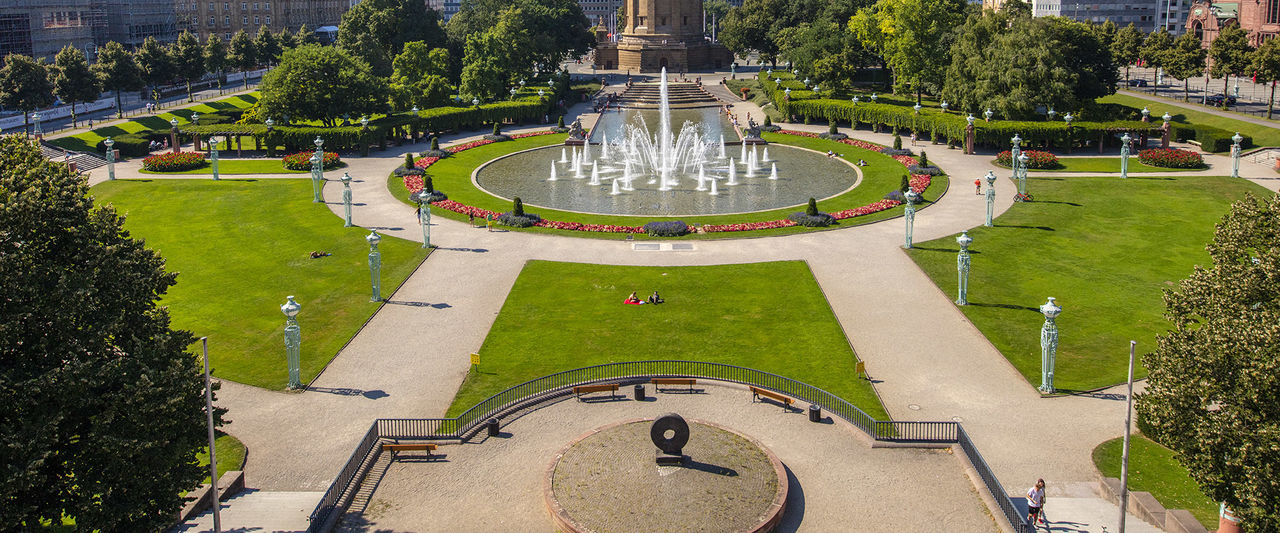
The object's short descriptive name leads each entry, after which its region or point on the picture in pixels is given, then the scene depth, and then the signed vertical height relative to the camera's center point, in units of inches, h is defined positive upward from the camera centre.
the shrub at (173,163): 3014.3 -176.8
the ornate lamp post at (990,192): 2179.8 -209.2
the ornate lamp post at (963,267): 1708.9 -288.7
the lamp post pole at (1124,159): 2675.2 -173.2
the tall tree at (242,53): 5108.3 +245.3
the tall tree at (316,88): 3395.7 +43.3
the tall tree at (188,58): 4550.2 +198.8
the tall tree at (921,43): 3934.5 +202.6
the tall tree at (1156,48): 4311.0 +187.3
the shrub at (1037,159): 2871.6 -185.5
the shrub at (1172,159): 2834.6 -184.4
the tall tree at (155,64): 4333.2 +164.5
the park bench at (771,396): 1314.0 -387.3
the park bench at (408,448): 1185.4 -400.9
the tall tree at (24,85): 3496.6 +65.9
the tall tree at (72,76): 3745.1 +100.2
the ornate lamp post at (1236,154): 2691.9 -164.7
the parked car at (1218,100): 3956.9 -32.8
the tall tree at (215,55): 4932.8 +227.8
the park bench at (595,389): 1352.1 -383.7
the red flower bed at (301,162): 2999.5 -177.2
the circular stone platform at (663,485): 1013.8 -408.1
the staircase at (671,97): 4768.7 +1.5
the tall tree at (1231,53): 3732.8 +142.5
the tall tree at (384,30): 4771.2 +341.1
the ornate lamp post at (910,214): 2026.3 -236.5
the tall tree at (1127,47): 4603.8 +209.7
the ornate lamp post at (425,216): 2100.9 -237.7
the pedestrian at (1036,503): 1020.5 -407.7
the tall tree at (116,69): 3998.5 +132.8
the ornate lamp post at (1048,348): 1369.3 -340.9
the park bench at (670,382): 1382.9 -383.2
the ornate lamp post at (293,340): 1407.5 -327.9
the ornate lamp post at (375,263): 1765.5 -279.6
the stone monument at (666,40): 6156.5 +346.5
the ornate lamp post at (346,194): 2268.7 -206.3
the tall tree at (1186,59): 3991.1 +127.1
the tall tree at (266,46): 5295.3 +286.8
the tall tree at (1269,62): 3388.3 +96.2
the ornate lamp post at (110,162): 2906.0 -166.6
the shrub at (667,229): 2190.0 -281.1
